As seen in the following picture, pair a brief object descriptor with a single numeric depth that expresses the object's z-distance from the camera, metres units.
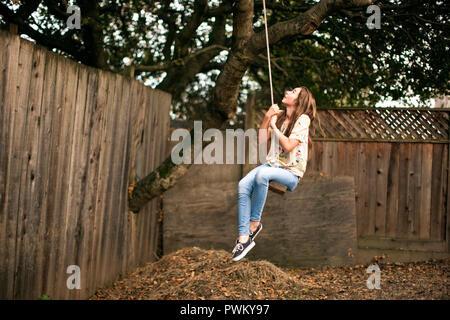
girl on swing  4.65
